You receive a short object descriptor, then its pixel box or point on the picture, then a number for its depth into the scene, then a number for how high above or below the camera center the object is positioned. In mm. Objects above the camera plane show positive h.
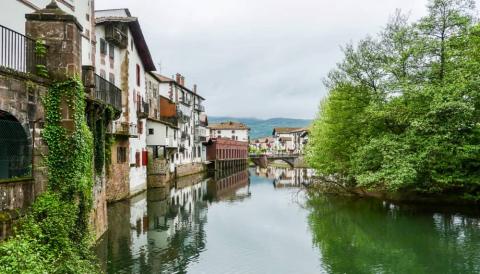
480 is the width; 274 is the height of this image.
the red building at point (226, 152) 84875 -284
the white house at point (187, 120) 63500 +5596
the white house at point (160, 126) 44688 +2916
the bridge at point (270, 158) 97569 -2055
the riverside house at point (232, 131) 138875 +6776
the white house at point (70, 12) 18078 +7142
